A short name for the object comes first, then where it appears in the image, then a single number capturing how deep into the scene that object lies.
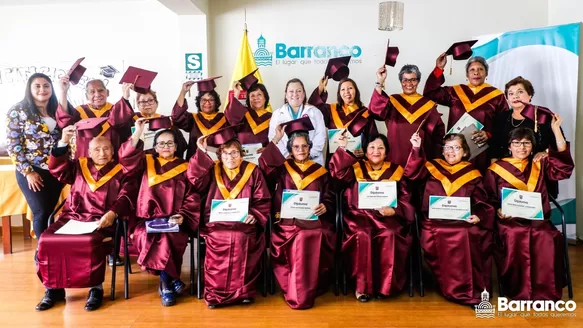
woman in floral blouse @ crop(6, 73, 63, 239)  3.78
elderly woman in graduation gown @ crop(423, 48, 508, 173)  4.14
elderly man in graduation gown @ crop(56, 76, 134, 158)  3.85
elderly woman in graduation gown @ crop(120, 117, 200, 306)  3.39
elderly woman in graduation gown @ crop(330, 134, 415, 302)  3.37
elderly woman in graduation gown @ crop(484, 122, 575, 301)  3.29
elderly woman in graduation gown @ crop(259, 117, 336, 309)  3.28
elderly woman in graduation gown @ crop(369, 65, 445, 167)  4.09
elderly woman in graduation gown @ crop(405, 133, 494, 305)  3.27
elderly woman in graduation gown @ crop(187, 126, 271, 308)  3.29
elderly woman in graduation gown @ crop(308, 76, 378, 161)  4.27
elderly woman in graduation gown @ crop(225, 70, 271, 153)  4.32
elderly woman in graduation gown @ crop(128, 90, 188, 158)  4.13
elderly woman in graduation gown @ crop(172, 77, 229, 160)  4.27
